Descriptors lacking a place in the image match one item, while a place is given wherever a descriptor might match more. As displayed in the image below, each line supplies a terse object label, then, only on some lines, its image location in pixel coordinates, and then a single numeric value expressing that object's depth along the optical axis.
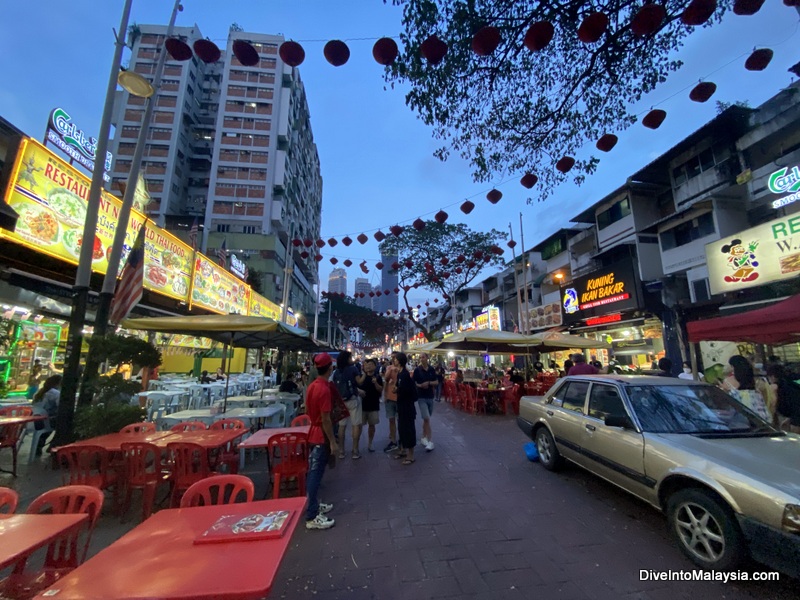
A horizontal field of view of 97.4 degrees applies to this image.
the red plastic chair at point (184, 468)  4.01
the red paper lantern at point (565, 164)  5.92
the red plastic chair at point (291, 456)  4.45
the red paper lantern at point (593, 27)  3.58
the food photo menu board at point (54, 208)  6.45
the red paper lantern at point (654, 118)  4.82
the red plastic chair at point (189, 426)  5.38
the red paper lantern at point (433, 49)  3.82
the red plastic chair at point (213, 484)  2.64
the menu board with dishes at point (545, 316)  22.33
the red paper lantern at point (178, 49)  4.39
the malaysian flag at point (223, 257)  17.99
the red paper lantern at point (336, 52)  4.04
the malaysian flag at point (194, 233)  14.17
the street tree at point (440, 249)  25.98
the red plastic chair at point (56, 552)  2.17
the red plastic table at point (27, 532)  1.84
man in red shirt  3.96
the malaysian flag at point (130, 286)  6.16
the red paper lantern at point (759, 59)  4.03
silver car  2.60
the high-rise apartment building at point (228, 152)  38.16
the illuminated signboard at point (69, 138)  8.10
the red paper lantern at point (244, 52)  4.13
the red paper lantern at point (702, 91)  4.31
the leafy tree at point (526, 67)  4.89
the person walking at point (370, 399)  7.02
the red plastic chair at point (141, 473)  3.94
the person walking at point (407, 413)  6.20
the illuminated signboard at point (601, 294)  16.05
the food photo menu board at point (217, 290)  13.61
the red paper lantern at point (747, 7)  3.42
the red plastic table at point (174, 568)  1.51
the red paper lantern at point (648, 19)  3.44
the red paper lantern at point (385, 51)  3.96
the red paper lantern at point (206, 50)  4.27
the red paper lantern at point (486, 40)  3.70
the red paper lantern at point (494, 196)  6.99
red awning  5.18
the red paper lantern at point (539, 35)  3.63
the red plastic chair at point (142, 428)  5.20
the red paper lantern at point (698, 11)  3.42
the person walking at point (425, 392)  7.22
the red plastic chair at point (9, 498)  2.47
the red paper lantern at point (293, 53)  4.20
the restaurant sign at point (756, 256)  9.52
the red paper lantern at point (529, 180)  6.38
